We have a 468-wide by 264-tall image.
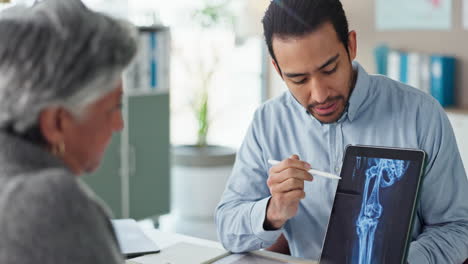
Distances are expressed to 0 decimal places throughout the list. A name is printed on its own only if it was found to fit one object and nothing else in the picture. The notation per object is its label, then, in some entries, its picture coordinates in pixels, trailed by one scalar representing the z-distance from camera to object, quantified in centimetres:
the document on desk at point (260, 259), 218
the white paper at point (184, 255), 217
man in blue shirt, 214
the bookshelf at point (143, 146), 421
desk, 223
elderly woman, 144
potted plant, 499
